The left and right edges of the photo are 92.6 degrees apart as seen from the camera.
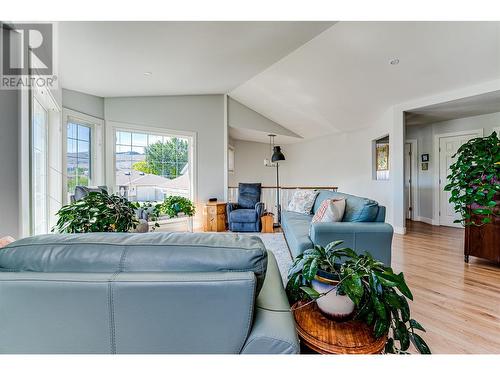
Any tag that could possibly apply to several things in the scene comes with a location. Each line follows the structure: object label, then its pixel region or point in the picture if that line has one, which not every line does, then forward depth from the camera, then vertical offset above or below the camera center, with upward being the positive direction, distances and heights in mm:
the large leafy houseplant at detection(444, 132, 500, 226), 2623 +64
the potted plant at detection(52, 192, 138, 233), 1628 -205
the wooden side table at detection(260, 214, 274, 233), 4656 -722
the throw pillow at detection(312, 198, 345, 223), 2518 -275
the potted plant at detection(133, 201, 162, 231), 3819 -423
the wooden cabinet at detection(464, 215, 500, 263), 2715 -650
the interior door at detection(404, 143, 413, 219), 6105 +98
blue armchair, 4551 -608
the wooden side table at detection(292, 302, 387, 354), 774 -512
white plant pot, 850 -421
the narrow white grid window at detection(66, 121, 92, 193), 3697 +514
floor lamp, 5191 +622
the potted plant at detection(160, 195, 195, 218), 4562 -385
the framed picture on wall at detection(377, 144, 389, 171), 5414 +664
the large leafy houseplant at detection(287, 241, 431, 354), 792 -349
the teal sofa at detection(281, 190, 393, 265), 2289 -459
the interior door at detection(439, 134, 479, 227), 5144 +343
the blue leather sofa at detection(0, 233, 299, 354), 669 -331
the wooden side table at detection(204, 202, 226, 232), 4898 -634
